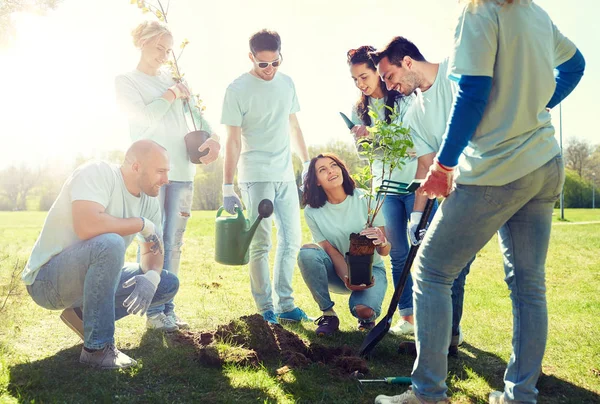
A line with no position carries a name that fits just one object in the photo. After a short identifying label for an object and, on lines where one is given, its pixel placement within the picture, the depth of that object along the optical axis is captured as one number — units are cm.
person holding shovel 196
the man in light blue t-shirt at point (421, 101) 297
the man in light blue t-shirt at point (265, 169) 407
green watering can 380
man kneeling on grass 288
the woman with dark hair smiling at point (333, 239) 380
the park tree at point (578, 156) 5047
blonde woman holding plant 374
